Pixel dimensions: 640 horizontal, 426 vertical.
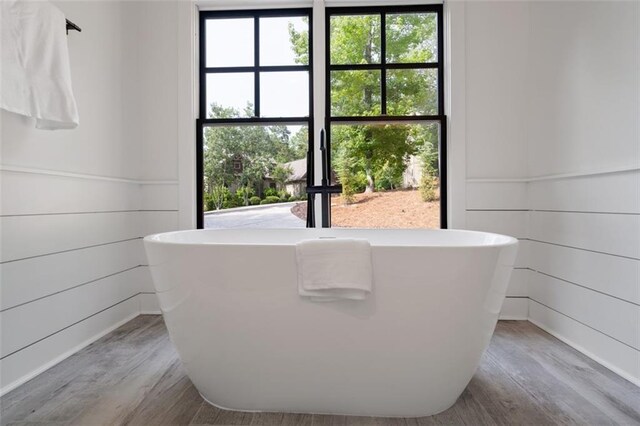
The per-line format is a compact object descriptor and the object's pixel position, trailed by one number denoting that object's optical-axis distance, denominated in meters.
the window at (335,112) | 2.54
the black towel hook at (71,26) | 1.85
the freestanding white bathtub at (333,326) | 1.18
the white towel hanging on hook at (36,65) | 1.43
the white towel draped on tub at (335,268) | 1.16
